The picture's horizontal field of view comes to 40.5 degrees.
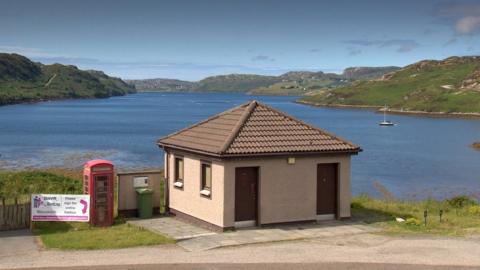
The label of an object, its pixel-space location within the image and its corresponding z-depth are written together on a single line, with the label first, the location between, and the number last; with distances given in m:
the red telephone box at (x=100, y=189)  21.09
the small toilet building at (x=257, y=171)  21.11
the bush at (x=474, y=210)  26.94
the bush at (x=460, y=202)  31.14
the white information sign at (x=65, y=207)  20.86
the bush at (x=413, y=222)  22.46
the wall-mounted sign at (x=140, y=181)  23.53
